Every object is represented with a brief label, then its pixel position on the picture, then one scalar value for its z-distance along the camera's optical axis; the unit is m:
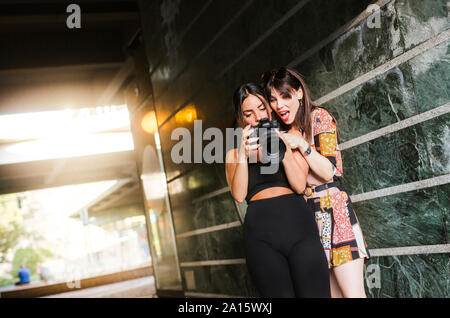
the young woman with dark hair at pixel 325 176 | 1.85
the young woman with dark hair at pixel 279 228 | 1.73
